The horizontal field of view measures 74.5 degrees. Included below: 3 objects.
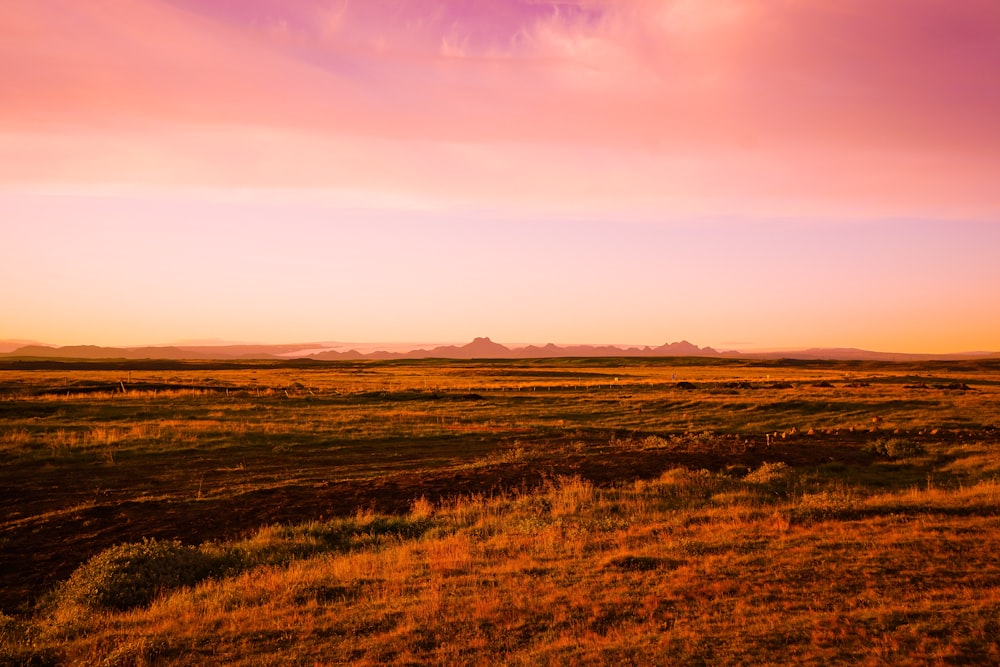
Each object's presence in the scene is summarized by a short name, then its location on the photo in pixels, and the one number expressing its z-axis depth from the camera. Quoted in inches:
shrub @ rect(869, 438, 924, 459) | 1011.3
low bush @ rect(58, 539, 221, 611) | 426.9
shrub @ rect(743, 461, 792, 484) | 799.1
